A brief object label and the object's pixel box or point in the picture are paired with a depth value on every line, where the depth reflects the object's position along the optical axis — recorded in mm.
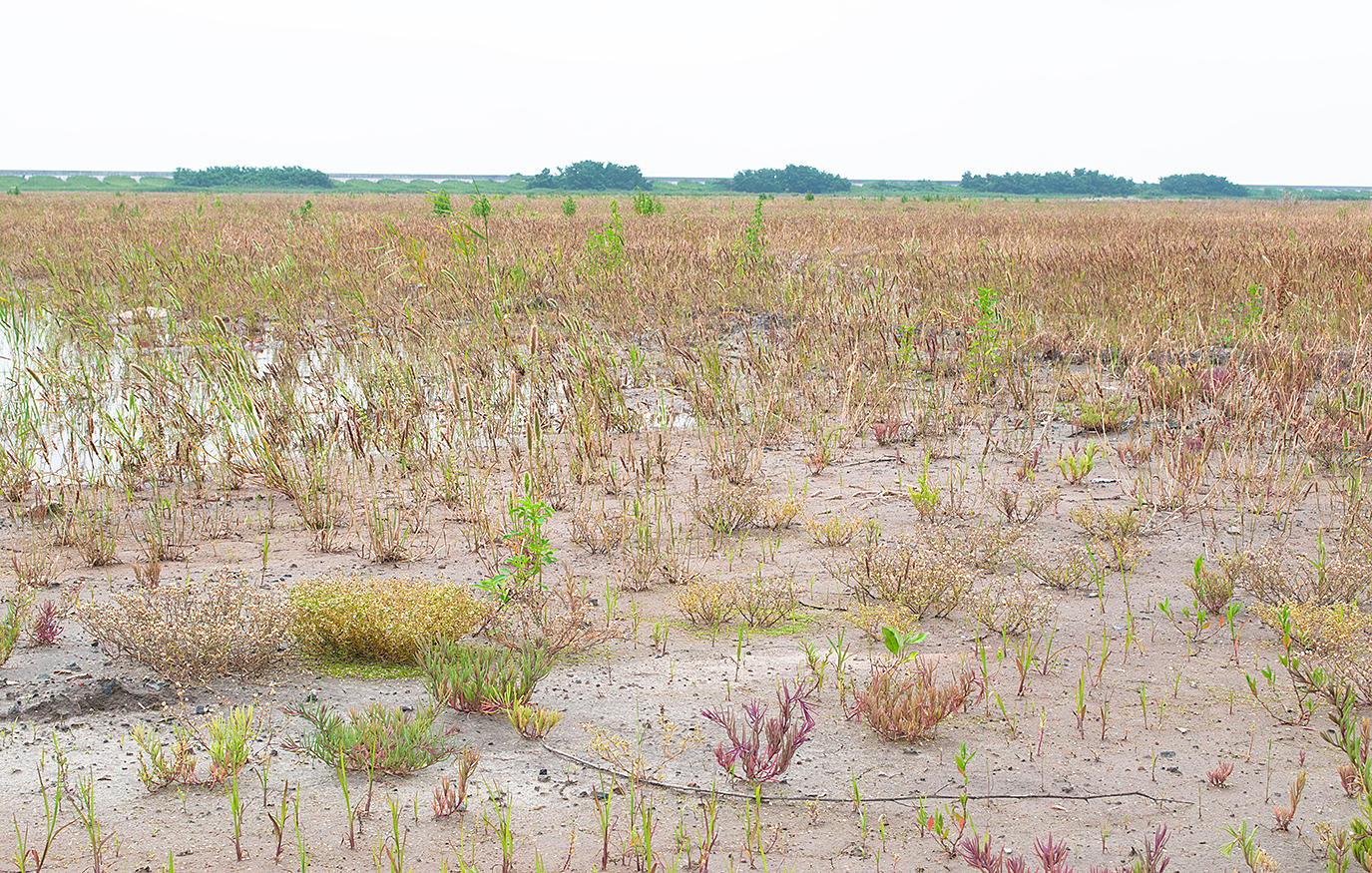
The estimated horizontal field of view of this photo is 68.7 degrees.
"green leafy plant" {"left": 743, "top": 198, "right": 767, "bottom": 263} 11891
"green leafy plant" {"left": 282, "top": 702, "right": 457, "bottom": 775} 2768
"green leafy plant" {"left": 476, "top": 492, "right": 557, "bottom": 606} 3861
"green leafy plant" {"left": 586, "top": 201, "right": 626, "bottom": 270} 11688
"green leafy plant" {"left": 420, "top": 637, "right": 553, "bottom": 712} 3148
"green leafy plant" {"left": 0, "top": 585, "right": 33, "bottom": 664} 3371
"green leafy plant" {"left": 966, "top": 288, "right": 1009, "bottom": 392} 7293
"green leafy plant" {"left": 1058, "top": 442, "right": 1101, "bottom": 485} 5488
